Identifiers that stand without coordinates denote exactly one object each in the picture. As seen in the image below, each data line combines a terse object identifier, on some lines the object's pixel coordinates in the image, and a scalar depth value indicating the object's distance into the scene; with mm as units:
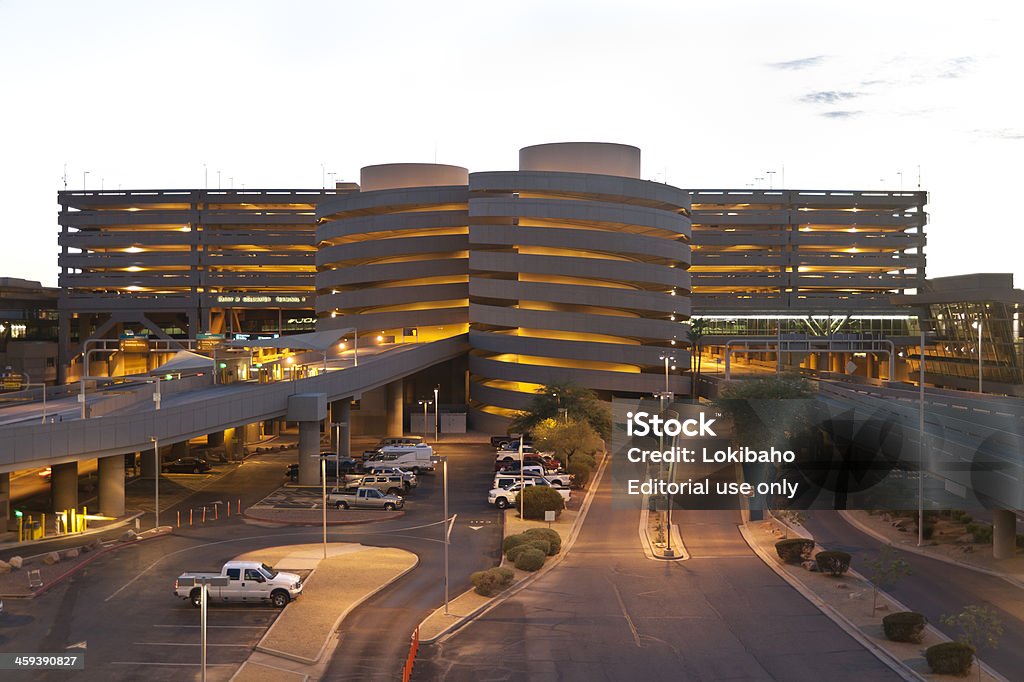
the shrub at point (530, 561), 44281
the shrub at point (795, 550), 45425
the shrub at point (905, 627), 34062
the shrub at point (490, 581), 40312
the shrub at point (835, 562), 43125
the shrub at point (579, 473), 67750
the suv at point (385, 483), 63312
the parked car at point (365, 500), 58938
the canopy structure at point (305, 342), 78438
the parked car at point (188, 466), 71938
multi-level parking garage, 101562
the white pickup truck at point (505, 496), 59594
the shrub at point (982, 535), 47750
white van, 72875
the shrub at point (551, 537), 47812
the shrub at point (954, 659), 30498
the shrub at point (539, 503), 55688
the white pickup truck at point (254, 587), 38500
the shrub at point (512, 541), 46969
